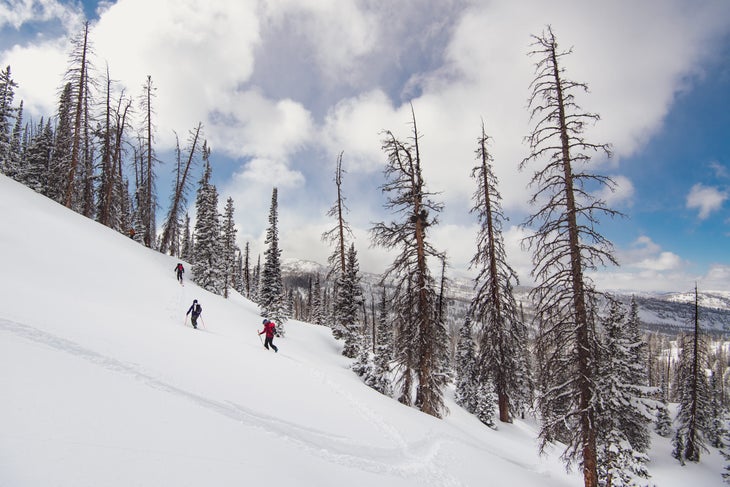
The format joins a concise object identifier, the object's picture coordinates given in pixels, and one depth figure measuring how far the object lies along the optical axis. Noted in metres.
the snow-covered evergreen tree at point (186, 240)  61.65
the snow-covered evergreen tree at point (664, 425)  46.43
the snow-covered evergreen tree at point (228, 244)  33.16
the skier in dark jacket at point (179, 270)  26.58
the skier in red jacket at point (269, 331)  16.80
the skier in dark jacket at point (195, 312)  16.80
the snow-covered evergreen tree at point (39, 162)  38.47
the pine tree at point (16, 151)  36.75
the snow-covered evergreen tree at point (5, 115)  33.62
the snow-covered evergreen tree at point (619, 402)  12.03
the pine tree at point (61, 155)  27.22
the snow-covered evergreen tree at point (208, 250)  30.64
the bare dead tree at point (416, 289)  14.78
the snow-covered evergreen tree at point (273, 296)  28.44
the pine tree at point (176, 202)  32.62
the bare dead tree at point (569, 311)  10.30
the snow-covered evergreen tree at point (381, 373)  22.56
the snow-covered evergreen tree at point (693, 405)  31.41
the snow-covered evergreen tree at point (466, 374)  33.72
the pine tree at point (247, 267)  60.54
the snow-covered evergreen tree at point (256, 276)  80.94
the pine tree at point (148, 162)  31.75
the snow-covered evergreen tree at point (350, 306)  30.48
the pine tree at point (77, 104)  25.98
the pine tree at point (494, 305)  18.69
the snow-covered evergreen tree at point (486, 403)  29.45
